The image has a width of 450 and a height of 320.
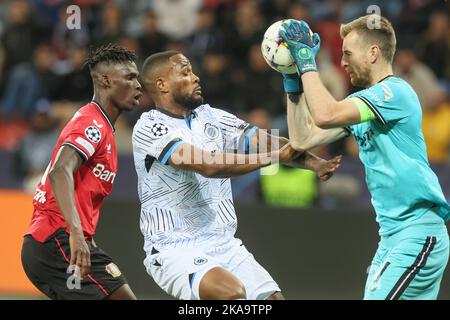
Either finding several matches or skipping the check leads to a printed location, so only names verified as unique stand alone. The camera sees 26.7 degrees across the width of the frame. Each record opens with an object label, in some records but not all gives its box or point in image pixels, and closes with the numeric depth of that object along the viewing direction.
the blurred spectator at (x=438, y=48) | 13.16
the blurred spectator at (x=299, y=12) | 13.51
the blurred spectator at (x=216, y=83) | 13.23
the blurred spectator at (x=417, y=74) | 12.58
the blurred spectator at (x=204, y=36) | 14.12
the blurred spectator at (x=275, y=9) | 13.89
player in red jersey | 6.83
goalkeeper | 6.08
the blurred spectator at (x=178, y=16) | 14.80
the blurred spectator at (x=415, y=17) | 13.66
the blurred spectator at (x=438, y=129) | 12.27
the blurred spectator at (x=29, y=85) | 14.38
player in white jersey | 6.66
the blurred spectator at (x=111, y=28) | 14.61
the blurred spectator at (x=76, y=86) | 13.62
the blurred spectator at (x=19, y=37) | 15.16
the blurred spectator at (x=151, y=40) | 14.20
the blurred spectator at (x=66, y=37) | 14.95
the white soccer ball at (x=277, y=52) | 6.58
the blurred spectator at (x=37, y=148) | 12.78
